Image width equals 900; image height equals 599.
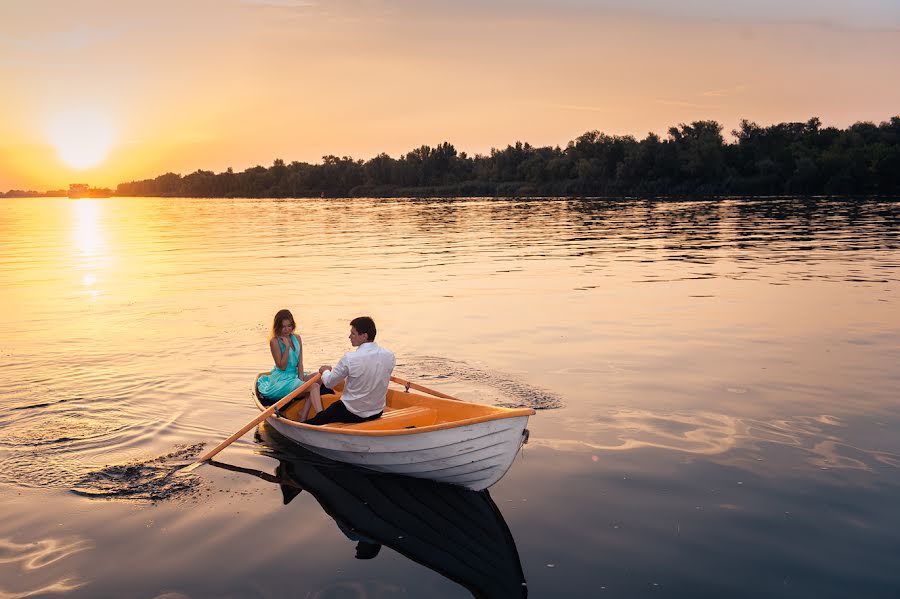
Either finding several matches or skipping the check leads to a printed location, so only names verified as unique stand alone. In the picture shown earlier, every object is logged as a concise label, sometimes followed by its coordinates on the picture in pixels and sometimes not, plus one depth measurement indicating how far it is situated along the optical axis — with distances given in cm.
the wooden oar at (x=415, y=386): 1068
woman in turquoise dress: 1113
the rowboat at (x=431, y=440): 827
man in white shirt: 955
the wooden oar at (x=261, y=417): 1027
